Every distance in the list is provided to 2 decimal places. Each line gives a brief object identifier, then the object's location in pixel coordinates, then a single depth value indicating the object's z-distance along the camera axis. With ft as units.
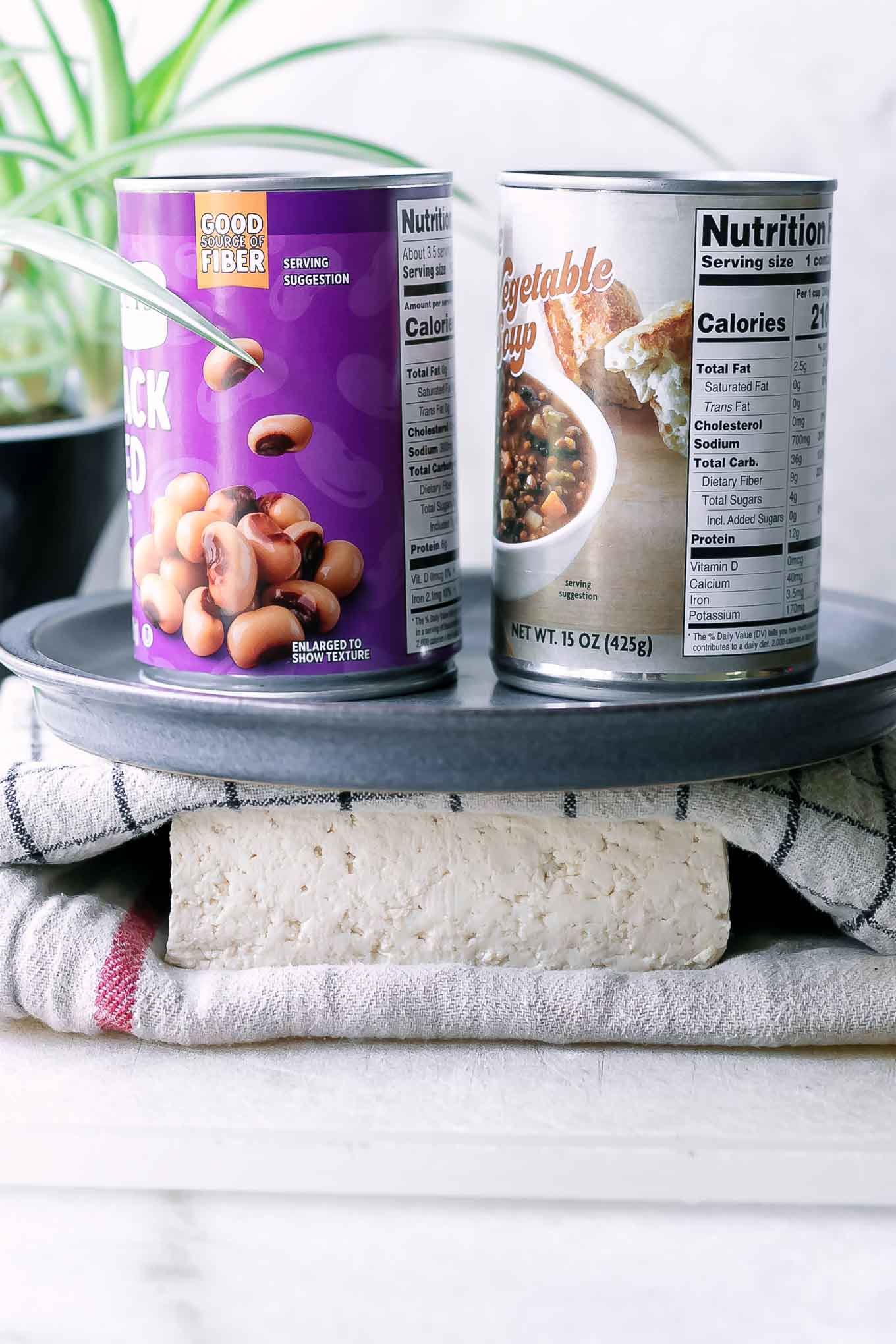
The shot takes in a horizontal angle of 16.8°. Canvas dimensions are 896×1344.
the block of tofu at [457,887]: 2.23
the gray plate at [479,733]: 2.11
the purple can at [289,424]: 2.17
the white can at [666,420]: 2.16
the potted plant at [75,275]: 2.70
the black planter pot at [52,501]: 2.74
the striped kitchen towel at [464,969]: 2.17
